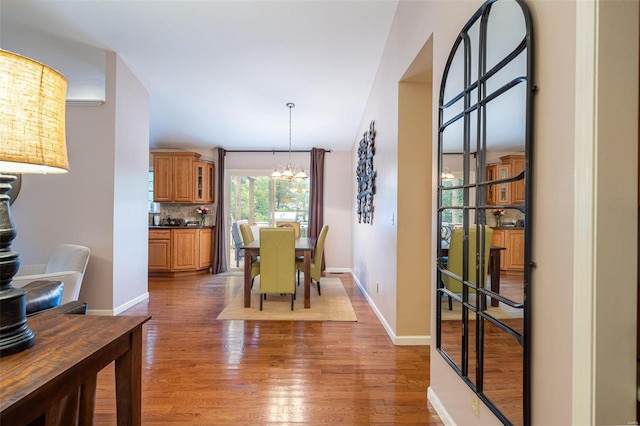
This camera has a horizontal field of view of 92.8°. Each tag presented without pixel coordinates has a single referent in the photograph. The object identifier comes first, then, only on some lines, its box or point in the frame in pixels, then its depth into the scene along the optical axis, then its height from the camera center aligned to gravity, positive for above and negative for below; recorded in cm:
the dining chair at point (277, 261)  361 -57
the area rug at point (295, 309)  338 -115
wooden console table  75 -43
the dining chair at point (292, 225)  580 -21
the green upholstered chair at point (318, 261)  431 -66
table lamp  79 +20
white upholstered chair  251 -53
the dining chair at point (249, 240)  400 -38
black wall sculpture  392 +56
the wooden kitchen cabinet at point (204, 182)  607 +65
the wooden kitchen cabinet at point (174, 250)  562 -70
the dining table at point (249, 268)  369 -66
